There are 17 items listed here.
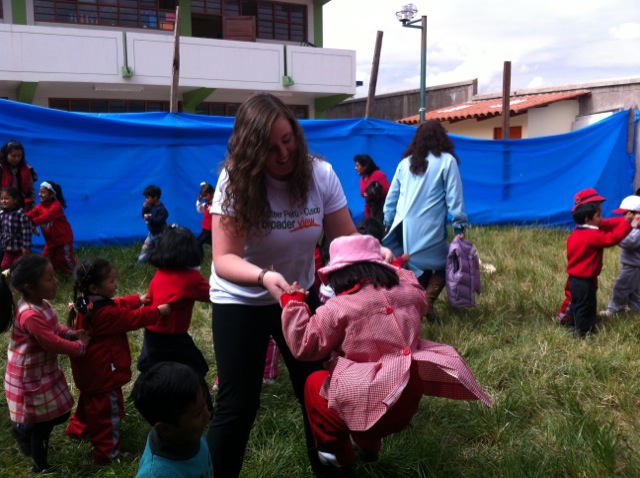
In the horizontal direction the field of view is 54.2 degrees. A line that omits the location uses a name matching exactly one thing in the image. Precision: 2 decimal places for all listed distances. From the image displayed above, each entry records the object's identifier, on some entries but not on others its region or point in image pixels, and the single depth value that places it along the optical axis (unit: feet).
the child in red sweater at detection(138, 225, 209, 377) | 10.94
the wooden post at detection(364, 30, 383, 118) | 31.30
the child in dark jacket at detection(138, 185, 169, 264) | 24.02
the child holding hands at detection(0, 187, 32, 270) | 19.63
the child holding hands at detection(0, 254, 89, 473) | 9.41
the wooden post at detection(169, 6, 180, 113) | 27.78
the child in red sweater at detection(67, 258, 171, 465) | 9.86
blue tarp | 23.91
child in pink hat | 7.28
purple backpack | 16.20
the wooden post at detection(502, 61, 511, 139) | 35.60
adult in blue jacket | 16.25
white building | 49.67
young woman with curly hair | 7.35
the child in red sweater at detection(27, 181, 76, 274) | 22.06
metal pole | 39.96
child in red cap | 15.07
